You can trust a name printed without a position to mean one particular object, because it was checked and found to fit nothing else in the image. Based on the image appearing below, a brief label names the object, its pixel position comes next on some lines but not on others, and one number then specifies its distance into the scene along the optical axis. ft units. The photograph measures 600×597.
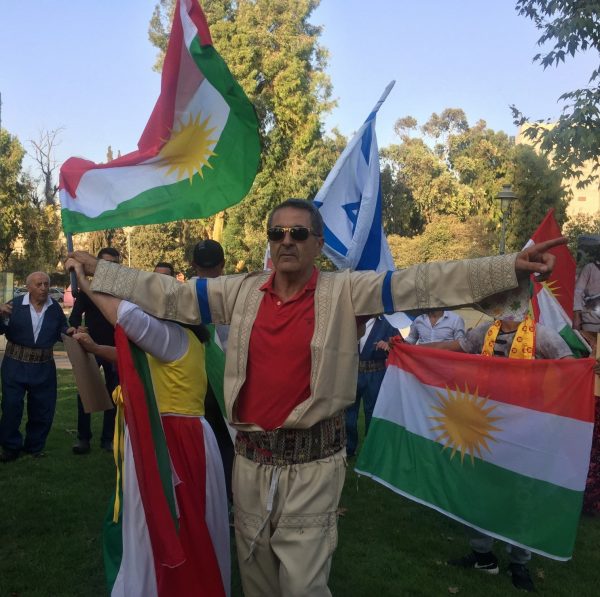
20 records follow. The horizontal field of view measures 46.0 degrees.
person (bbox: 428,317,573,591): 15.62
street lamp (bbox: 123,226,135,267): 122.99
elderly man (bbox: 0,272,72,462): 25.00
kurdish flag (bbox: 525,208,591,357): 18.71
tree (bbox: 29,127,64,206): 114.73
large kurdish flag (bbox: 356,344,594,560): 14.83
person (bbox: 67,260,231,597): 10.30
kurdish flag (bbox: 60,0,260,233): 12.17
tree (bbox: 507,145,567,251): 98.58
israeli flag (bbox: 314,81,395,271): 19.92
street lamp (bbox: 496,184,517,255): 62.85
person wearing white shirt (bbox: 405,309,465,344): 24.99
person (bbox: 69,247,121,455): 25.41
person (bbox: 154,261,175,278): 27.68
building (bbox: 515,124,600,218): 143.33
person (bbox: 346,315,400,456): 24.90
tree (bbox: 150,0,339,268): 96.53
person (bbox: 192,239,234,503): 15.42
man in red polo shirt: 9.30
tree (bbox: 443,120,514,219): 111.65
